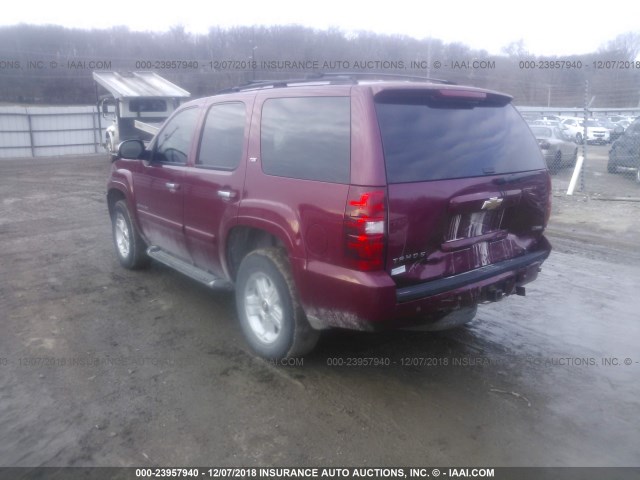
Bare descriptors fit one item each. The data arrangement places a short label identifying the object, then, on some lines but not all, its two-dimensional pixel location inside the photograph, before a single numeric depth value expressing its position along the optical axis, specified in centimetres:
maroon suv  314
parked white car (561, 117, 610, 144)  2931
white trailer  1838
